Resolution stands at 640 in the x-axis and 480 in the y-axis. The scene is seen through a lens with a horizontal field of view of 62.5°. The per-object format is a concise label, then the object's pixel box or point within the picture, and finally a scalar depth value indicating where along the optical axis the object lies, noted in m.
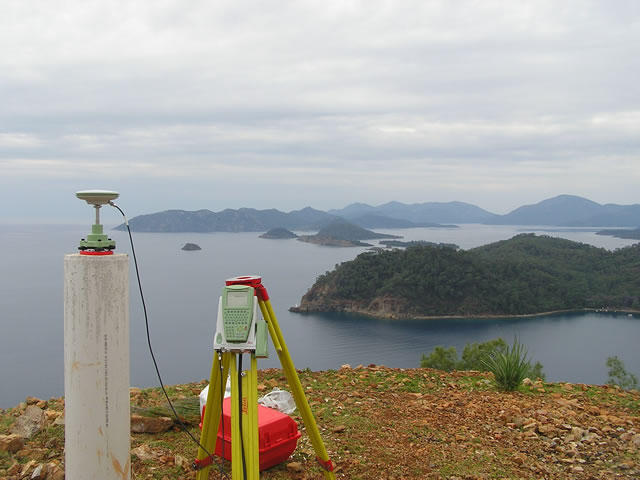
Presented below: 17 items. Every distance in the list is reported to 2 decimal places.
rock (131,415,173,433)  4.22
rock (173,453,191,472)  3.61
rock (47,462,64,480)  3.31
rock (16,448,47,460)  3.69
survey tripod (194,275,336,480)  2.74
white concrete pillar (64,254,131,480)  2.47
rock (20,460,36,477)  3.38
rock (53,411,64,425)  4.21
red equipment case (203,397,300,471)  3.50
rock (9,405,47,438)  4.05
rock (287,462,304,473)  3.63
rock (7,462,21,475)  3.39
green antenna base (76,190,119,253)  2.52
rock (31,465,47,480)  3.33
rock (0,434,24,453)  3.71
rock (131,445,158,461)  3.71
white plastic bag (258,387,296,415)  4.27
